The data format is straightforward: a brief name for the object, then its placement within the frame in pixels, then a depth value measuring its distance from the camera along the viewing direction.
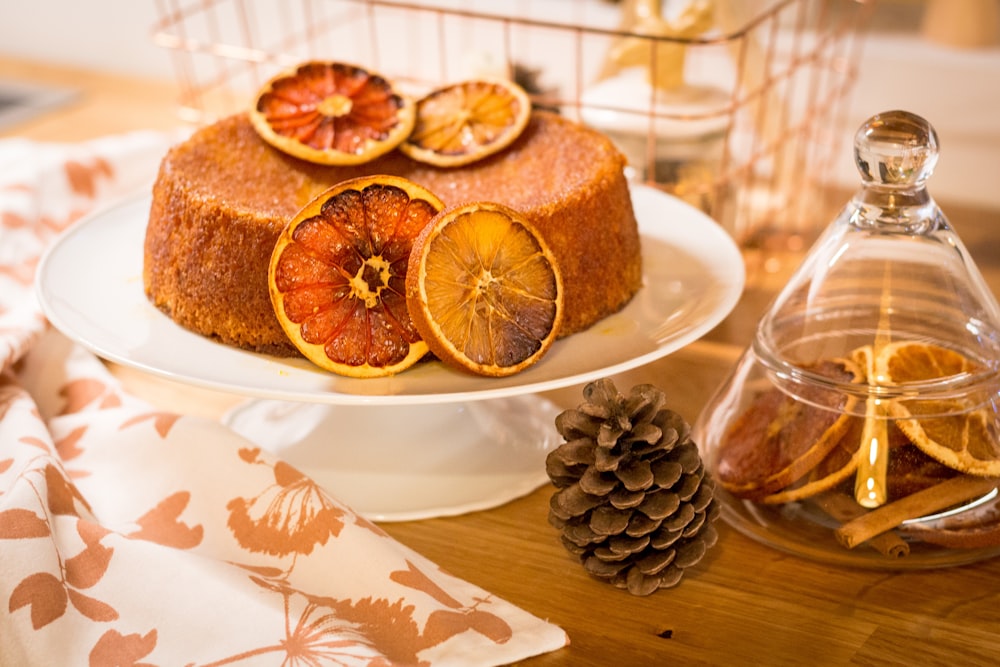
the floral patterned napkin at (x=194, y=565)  0.70
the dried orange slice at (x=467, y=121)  0.96
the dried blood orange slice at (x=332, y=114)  0.94
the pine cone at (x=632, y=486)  0.71
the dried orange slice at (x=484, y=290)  0.73
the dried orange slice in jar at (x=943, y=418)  0.75
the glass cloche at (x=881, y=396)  0.75
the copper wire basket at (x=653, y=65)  1.14
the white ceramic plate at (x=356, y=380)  0.76
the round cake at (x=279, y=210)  0.83
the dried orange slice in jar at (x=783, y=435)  0.76
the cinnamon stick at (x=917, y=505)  0.76
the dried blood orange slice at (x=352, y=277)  0.77
